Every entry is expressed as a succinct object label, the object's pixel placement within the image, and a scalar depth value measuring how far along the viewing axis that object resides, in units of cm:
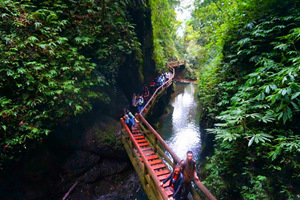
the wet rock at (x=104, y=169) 847
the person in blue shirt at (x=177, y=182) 412
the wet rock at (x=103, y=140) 874
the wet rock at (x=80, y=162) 808
